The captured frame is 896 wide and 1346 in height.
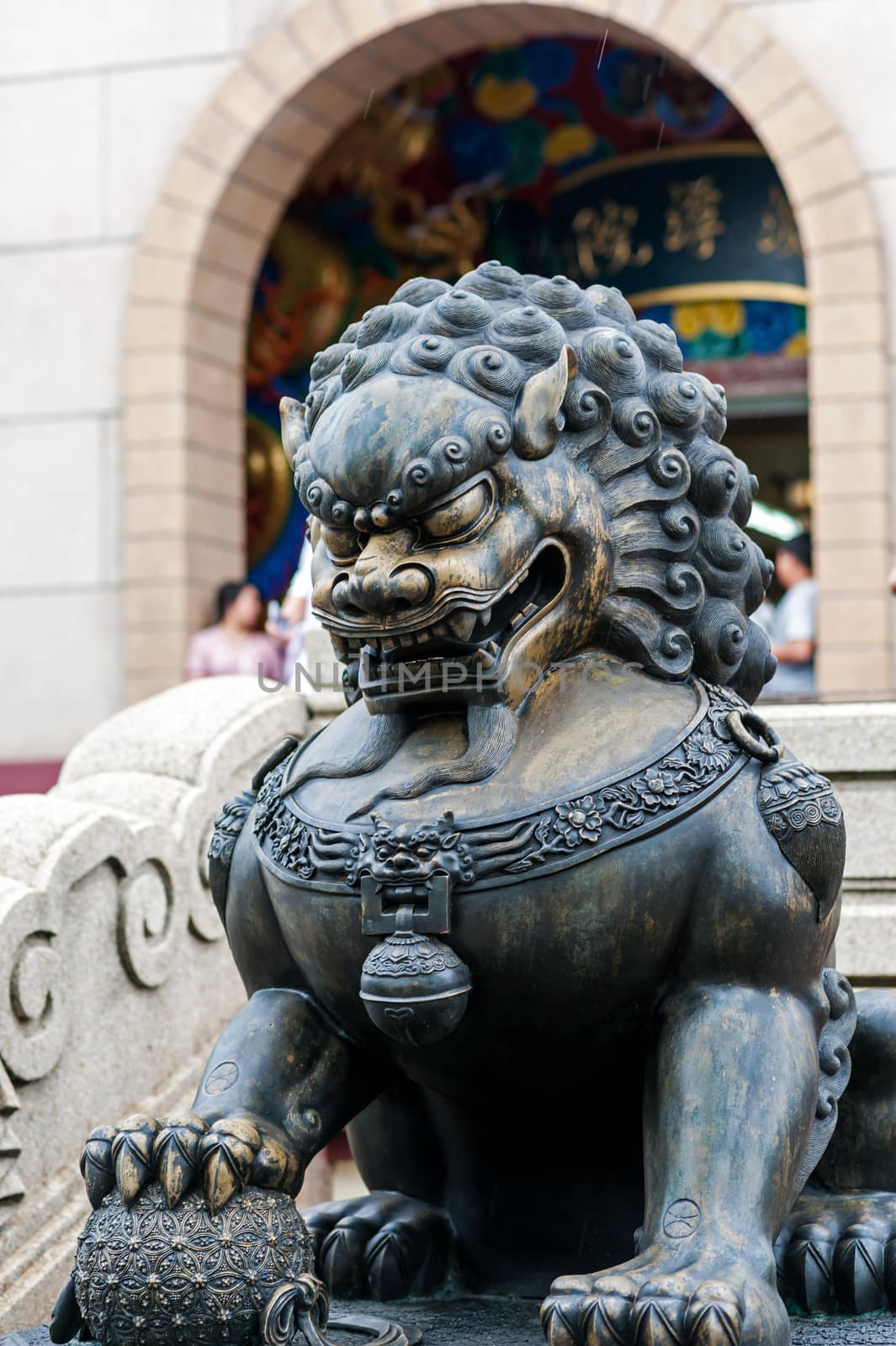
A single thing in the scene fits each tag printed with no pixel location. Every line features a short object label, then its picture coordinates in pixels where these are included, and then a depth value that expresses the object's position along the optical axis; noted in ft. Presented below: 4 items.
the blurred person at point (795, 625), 21.76
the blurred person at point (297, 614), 18.51
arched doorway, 28.76
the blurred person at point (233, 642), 28.94
